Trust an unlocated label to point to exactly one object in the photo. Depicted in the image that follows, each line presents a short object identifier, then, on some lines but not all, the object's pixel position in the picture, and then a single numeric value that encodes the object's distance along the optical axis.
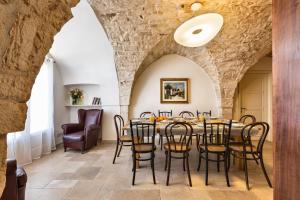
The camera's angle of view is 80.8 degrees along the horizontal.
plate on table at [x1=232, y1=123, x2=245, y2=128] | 2.93
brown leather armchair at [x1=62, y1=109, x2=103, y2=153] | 4.08
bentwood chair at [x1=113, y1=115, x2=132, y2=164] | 3.39
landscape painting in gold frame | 5.11
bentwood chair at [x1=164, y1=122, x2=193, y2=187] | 2.67
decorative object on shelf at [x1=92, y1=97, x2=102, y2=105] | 5.08
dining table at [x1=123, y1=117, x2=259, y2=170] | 2.79
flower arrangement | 5.09
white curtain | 3.29
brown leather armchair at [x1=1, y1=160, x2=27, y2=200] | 1.61
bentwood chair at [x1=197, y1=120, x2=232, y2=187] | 2.64
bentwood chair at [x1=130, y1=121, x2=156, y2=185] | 2.73
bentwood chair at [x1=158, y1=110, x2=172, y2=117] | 5.06
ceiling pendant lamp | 2.45
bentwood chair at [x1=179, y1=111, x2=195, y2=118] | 4.83
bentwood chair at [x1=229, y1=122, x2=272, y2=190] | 2.55
